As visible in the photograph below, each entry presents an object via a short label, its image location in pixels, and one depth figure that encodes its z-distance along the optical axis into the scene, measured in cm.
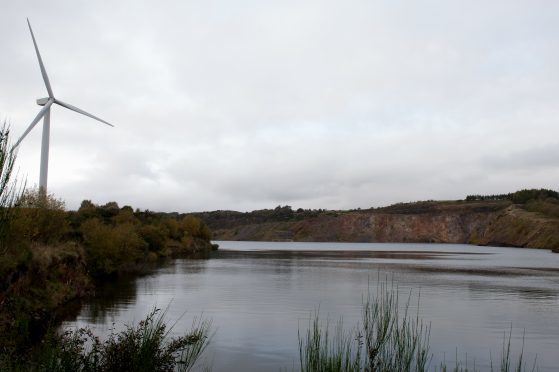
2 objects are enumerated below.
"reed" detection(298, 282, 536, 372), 1216
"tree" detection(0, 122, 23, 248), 931
